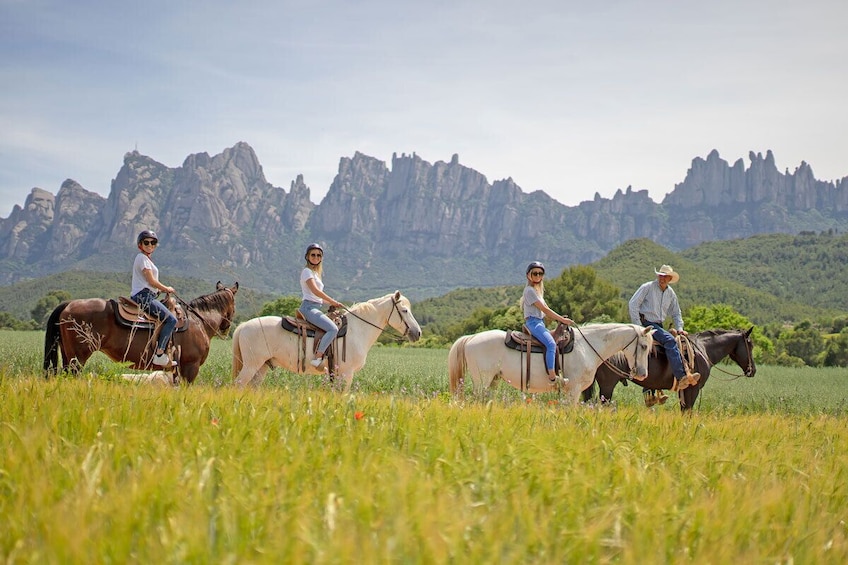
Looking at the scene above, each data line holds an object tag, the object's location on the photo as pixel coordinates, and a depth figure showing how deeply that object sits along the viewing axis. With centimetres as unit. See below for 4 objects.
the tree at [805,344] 6900
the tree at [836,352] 6214
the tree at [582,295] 7569
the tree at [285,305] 7238
